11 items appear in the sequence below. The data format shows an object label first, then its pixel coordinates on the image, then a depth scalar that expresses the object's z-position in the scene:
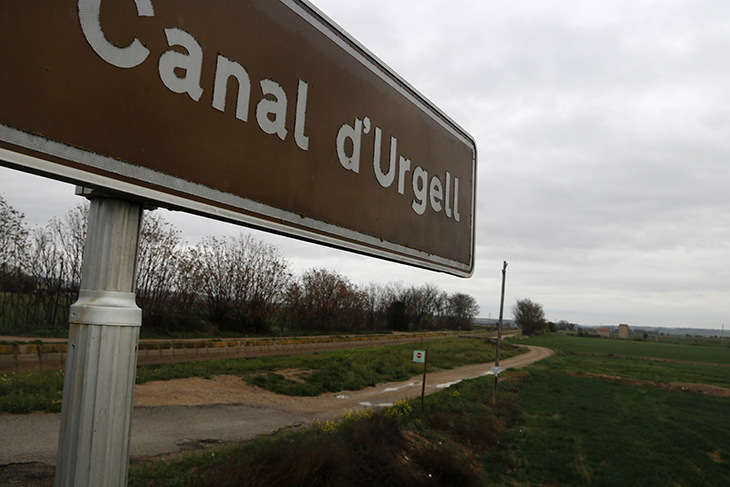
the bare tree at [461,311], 96.33
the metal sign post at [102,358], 0.97
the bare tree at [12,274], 19.67
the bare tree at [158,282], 25.59
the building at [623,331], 137.50
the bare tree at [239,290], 32.09
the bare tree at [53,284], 21.25
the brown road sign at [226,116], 0.87
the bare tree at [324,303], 40.44
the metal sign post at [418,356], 15.55
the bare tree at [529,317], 126.69
